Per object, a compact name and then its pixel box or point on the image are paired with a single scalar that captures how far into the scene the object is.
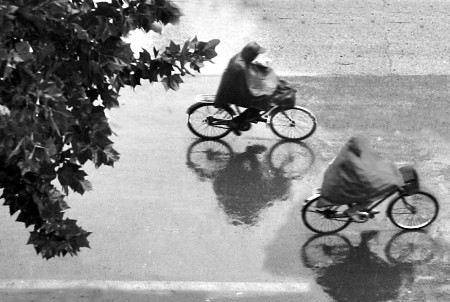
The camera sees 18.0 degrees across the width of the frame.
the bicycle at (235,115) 22.19
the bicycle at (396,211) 18.46
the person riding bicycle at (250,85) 21.19
